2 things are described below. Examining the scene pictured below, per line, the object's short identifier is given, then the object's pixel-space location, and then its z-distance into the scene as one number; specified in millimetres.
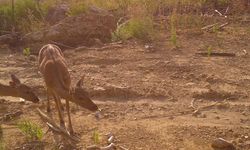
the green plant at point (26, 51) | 11432
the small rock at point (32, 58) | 11350
